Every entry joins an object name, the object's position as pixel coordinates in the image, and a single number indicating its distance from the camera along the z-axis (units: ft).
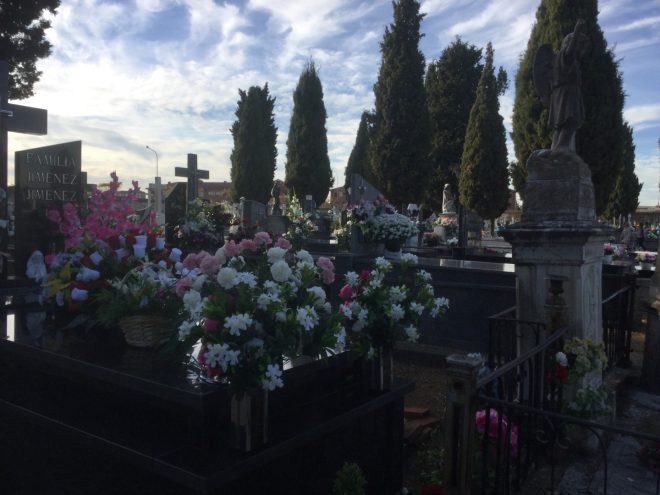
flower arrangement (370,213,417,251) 29.25
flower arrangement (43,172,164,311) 12.19
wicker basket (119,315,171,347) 10.71
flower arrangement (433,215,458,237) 70.42
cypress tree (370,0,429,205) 82.17
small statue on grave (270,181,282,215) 78.59
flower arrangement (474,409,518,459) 11.57
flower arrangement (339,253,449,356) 9.83
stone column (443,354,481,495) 8.90
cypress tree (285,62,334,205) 118.11
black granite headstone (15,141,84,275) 18.90
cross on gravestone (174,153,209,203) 48.42
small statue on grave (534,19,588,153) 15.40
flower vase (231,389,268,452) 7.86
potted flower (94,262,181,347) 10.72
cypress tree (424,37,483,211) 106.83
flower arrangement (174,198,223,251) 33.55
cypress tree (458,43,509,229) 85.56
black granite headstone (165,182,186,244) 34.47
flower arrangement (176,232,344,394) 7.29
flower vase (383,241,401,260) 29.35
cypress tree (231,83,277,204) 119.75
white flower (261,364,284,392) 7.28
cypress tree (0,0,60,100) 54.80
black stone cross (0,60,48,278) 20.36
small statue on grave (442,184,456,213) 88.02
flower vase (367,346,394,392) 10.96
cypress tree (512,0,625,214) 53.72
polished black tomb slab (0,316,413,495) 7.94
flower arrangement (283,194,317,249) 40.17
